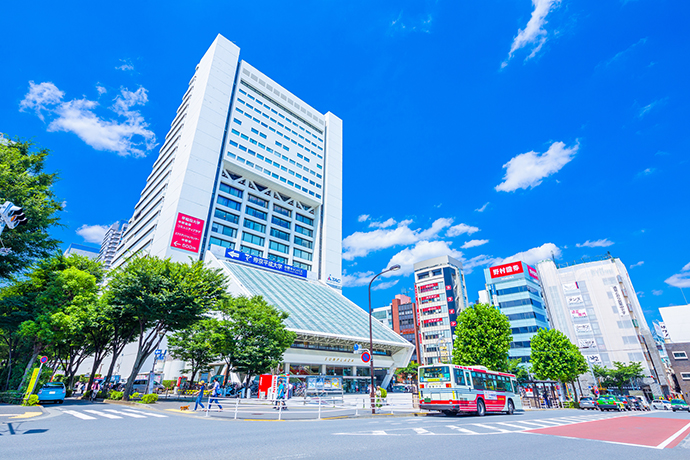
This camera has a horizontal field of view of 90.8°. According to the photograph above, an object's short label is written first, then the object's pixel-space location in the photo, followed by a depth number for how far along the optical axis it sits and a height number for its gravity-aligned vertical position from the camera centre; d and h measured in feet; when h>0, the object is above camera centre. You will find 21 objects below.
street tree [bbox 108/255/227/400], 80.84 +20.34
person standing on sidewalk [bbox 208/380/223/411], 59.04 -2.01
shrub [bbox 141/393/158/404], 72.79 -2.43
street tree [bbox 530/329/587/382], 137.80 +10.31
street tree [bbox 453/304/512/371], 116.67 +14.88
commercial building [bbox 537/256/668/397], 212.64 +44.07
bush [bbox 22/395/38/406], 63.87 -2.58
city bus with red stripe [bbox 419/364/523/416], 64.90 -0.81
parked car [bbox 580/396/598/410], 115.93 -5.53
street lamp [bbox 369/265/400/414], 67.11 -0.39
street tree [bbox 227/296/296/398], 93.61 +12.43
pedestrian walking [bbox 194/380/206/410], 59.78 -2.10
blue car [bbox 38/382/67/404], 67.10 -1.28
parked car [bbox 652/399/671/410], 139.11 -8.23
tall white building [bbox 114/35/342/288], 189.16 +121.86
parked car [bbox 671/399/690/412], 132.16 -7.44
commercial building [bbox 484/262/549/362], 223.71 +54.75
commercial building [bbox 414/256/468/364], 252.21 +58.47
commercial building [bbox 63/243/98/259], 568.41 +213.56
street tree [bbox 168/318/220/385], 97.60 +12.24
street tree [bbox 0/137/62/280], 65.92 +33.73
